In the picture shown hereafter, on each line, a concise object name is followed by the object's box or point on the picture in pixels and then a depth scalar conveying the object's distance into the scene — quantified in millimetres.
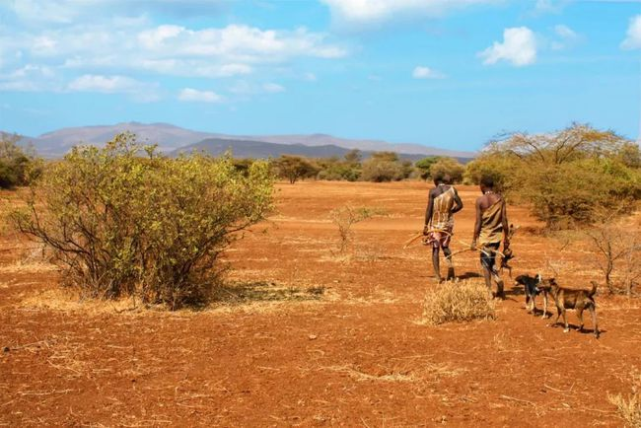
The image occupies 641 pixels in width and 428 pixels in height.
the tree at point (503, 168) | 20562
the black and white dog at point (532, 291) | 7906
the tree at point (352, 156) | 88812
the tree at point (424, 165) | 61031
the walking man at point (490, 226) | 9109
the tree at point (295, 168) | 59219
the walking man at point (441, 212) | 10016
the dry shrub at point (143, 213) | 8445
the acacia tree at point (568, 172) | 18594
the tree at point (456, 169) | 54859
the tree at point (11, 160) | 35428
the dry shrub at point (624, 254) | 9453
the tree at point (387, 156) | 76012
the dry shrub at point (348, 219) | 14156
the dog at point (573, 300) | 7203
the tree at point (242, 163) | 51475
